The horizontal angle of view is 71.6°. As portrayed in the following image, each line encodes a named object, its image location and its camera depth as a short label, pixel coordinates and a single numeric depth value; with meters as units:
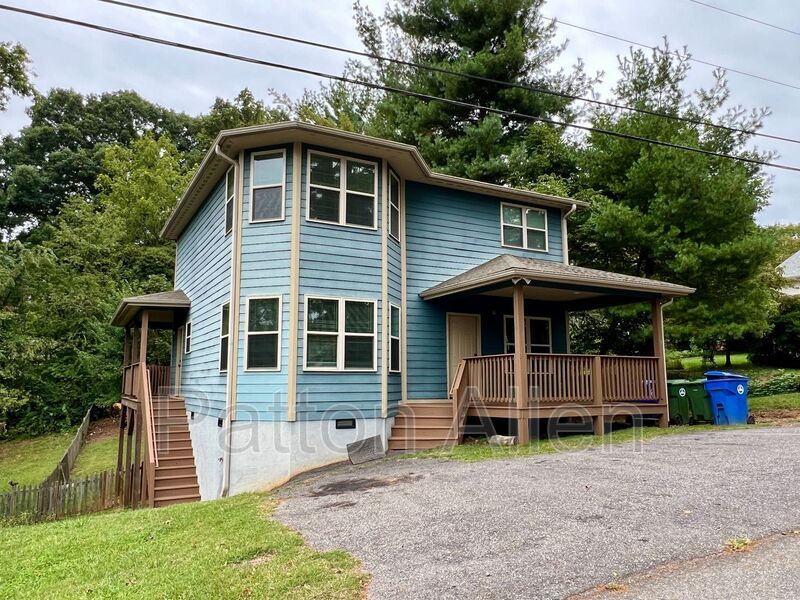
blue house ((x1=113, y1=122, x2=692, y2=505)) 9.94
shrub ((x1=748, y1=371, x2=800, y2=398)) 18.66
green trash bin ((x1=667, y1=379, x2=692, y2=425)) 12.04
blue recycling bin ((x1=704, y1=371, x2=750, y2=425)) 11.69
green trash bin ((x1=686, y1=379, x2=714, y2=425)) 11.98
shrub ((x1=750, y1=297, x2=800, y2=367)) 22.98
